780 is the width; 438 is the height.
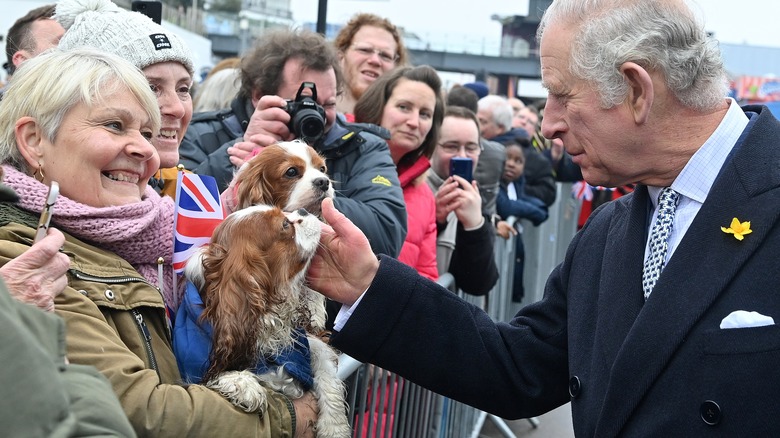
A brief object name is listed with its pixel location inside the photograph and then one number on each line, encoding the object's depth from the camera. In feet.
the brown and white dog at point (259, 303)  8.06
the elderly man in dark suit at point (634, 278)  7.08
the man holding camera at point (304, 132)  12.18
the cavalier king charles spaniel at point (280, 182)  10.39
